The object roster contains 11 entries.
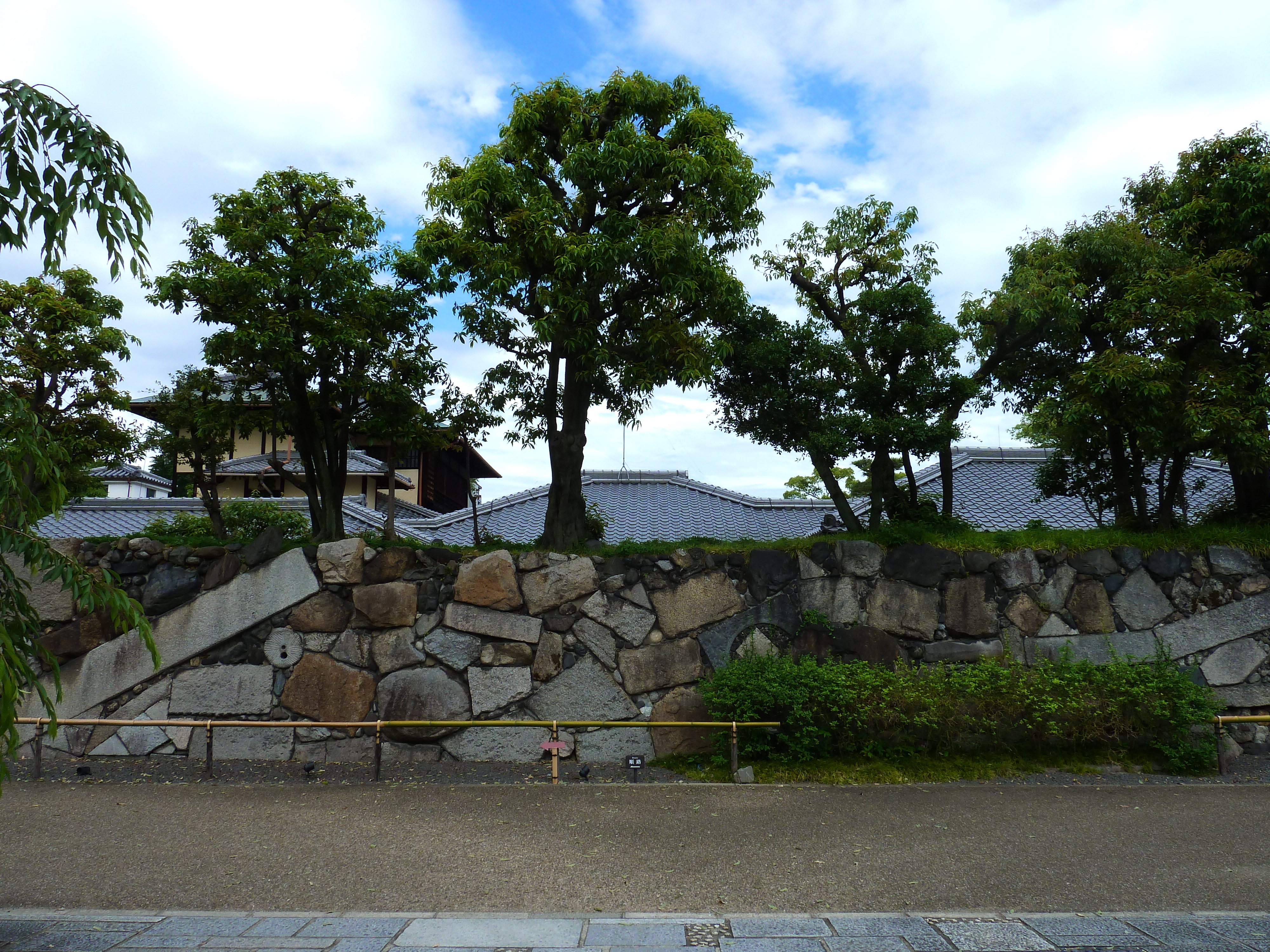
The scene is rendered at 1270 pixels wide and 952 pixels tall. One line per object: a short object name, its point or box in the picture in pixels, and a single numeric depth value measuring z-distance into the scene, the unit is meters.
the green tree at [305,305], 8.41
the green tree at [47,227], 3.59
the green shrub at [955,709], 7.48
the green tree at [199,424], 8.91
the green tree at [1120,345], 8.45
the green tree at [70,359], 9.12
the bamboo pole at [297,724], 7.47
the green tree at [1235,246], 8.34
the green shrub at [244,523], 9.66
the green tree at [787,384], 9.04
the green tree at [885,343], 8.77
